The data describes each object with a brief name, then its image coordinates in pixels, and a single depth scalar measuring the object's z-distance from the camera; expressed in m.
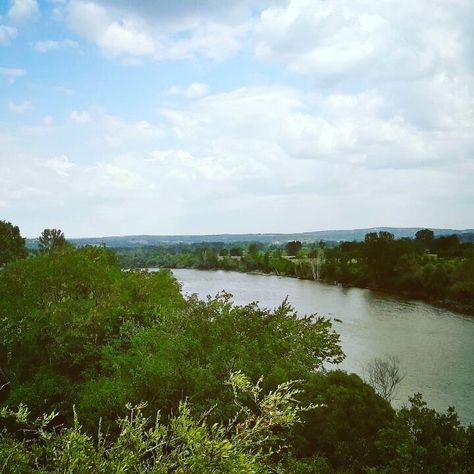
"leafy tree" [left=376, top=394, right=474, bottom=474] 12.16
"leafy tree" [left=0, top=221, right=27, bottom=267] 74.94
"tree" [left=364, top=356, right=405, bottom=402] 27.19
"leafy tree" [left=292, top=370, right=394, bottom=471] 14.36
